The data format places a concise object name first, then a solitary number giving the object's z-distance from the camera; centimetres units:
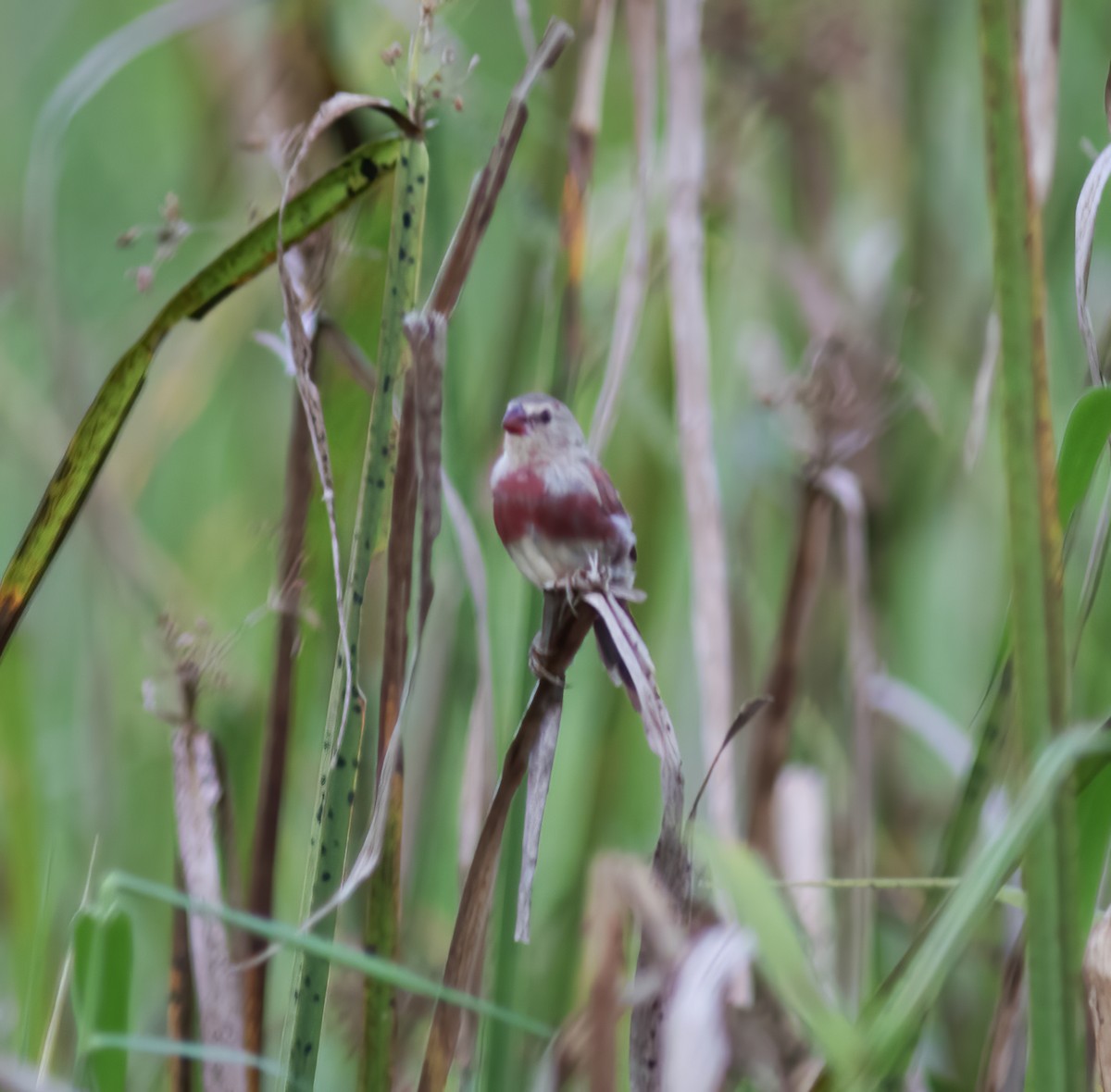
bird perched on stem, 926
